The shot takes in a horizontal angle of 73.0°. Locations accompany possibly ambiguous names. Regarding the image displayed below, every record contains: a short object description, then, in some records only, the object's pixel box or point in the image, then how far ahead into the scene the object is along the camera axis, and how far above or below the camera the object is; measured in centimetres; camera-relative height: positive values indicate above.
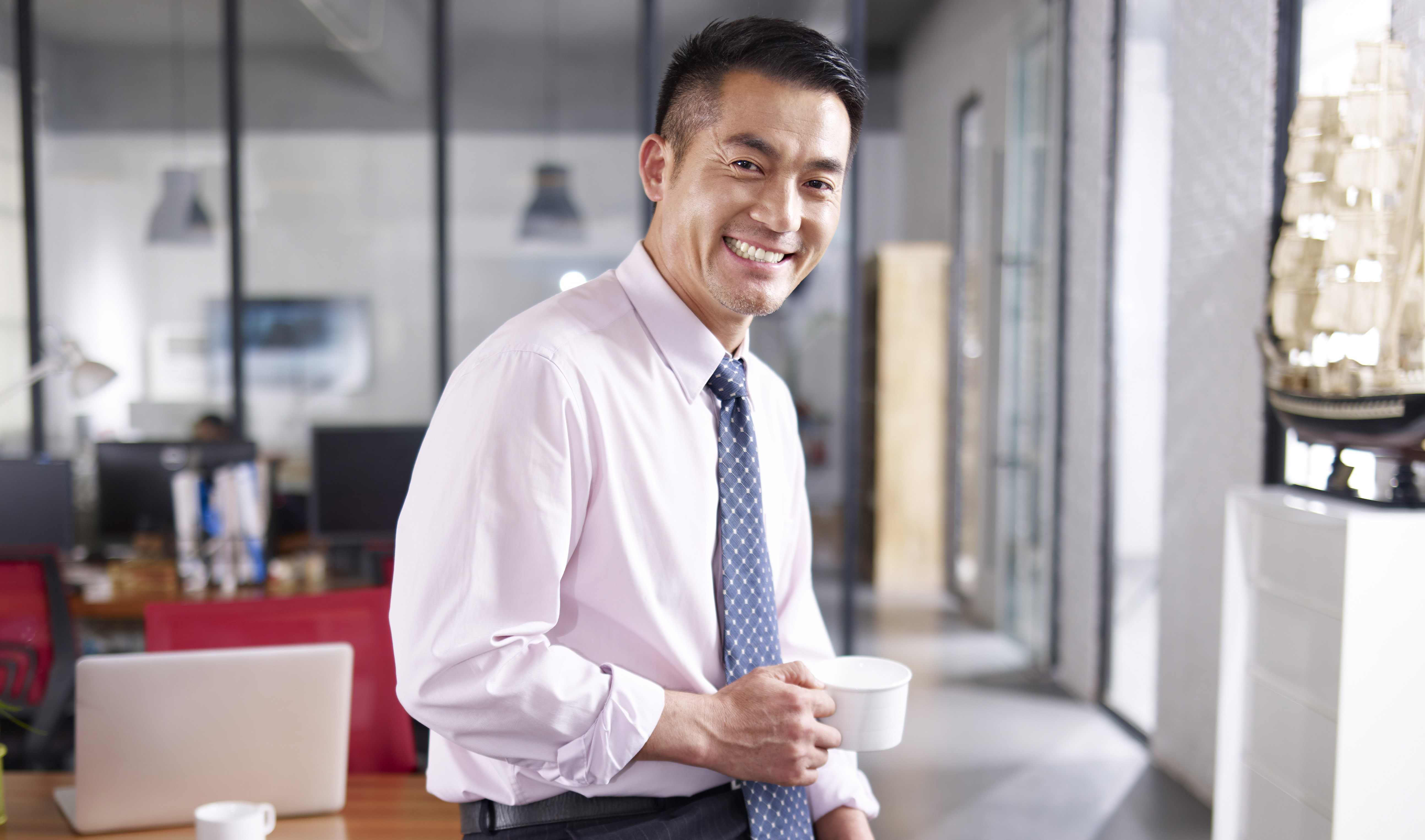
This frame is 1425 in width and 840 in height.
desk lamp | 291 -5
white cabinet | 198 -65
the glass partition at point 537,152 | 497 +107
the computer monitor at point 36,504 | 347 -56
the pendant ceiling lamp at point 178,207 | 480 +73
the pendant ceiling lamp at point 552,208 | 502 +78
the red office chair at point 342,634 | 165 -49
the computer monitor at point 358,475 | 369 -46
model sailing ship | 206 +22
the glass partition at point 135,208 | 479 +72
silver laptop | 128 -51
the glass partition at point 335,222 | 491 +68
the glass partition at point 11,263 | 458 +42
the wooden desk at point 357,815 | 133 -67
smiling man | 90 -17
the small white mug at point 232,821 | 114 -56
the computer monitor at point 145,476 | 368 -48
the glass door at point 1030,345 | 476 +10
